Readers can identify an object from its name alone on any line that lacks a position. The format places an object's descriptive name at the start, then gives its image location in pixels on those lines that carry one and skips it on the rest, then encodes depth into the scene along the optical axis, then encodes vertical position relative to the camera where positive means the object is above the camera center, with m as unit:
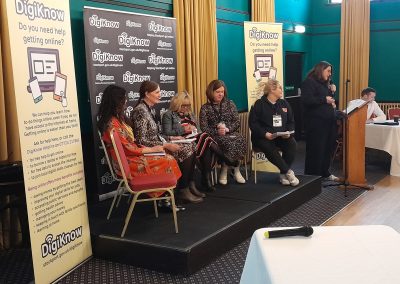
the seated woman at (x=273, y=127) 5.05 -0.61
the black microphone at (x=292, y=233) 1.78 -0.61
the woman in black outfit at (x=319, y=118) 5.60 -0.59
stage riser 3.20 -1.25
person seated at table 6.86 -0.63
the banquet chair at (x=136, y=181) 3.37 -0.76
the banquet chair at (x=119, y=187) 3.68 -0.89
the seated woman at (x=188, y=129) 4.49 -0.52
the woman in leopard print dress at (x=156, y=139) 3.94 -0.55
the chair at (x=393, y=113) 7.59 -0.75
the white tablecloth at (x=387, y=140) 6.27 -0.99
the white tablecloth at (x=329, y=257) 1.45 -0.64
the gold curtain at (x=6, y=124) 3.47 -0.32
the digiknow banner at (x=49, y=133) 2.76 -0.33
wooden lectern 5.53 -0.90
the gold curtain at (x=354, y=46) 8.68 +0.41
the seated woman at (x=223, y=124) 4.92 -0.54
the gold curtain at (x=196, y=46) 5.64 +0.35
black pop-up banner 4.31 +0.21
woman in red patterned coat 3.62 -0.44
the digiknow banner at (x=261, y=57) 6.05 +0.19
